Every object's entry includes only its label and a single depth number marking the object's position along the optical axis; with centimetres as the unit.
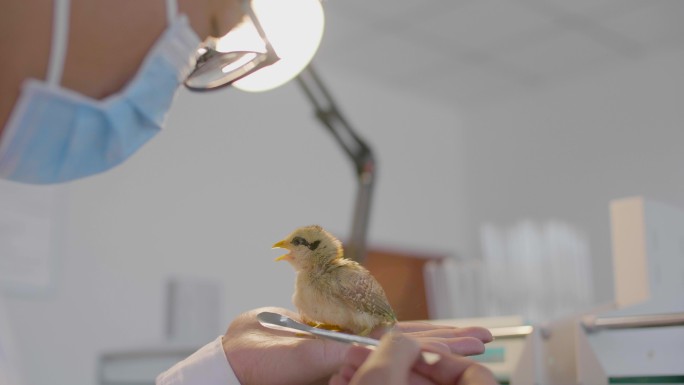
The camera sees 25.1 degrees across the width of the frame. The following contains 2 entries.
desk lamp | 100
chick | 94
